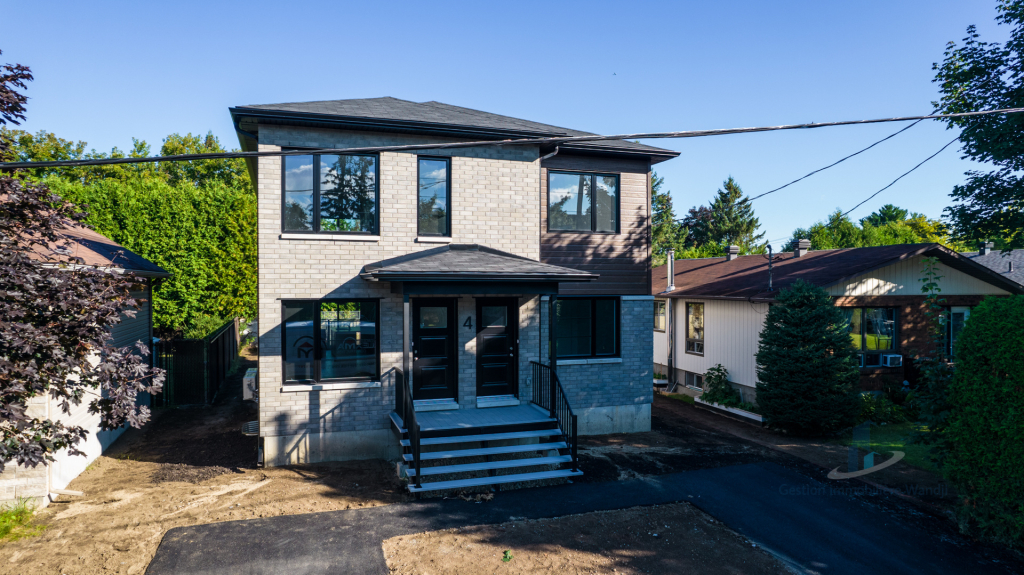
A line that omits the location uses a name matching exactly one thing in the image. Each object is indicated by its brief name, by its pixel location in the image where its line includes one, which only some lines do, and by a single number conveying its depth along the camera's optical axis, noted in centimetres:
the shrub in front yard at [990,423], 611
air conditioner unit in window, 1405
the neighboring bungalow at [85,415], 742
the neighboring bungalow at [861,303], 1401
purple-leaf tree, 484
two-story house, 914
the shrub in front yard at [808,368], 1156
